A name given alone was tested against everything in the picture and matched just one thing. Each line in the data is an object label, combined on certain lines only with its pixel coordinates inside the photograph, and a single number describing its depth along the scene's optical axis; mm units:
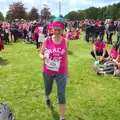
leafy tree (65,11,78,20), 59616
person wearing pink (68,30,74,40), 10372
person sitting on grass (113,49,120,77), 3872
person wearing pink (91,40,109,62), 4814
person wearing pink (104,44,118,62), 4443
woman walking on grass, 2065
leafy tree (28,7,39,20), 34550
